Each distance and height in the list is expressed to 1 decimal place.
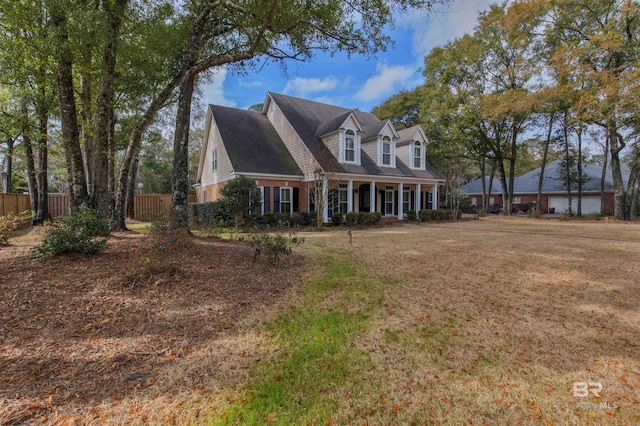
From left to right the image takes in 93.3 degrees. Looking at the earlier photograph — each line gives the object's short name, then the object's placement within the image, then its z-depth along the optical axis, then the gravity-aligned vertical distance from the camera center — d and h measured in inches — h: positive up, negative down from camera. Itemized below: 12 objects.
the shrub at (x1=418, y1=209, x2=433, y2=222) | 732.7 -28.4
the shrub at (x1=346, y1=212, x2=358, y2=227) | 612.4 -31.0
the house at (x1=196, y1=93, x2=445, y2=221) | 628.4 +101.7
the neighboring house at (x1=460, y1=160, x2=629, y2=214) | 1144.2 +46.7
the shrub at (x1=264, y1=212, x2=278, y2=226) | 565.0 -27.7
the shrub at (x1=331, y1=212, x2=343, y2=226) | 610.3 -30.8
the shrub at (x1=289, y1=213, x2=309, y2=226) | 585.5 -30.9
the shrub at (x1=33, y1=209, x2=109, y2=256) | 207.0 -22.0
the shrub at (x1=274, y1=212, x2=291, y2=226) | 568.4 -24.4
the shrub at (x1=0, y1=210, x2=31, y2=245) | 281.6 -20.1
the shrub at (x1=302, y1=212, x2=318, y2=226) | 605.5 -26.2
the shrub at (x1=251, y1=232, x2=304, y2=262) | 241.9 -35.2
